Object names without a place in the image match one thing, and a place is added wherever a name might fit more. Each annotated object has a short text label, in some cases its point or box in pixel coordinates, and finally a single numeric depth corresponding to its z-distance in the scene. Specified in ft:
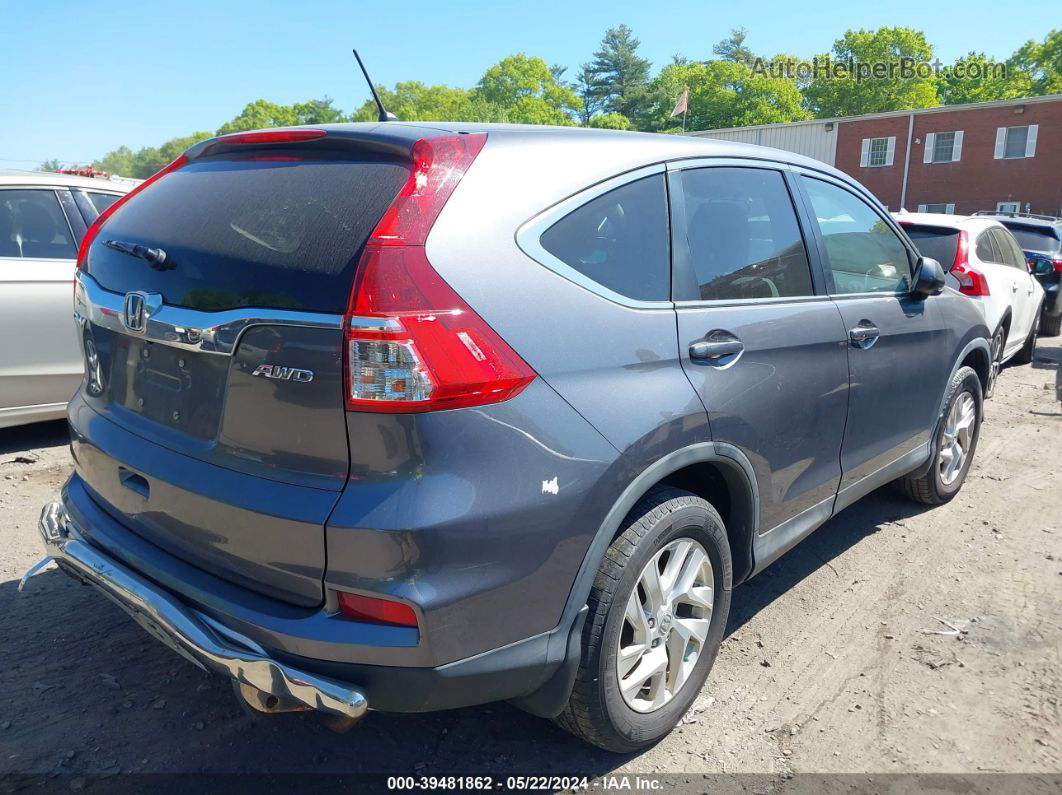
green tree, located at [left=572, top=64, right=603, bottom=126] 269.03
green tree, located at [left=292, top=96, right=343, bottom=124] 376.85
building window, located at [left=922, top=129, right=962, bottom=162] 122.72
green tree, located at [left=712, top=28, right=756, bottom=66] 290.56
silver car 16.26
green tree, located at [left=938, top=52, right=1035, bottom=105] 225.35
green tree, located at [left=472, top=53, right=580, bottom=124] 289.12
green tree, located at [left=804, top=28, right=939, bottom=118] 229.66
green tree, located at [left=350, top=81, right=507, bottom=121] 284.00
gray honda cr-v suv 6.25
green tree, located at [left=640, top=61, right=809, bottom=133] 248.93
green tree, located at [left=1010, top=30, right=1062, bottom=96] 217.15
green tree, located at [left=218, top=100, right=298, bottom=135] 386.32
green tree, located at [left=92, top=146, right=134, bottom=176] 530.68
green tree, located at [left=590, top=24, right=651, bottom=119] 258.98
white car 22.85
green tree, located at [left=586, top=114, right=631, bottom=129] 239.09
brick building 115.24
